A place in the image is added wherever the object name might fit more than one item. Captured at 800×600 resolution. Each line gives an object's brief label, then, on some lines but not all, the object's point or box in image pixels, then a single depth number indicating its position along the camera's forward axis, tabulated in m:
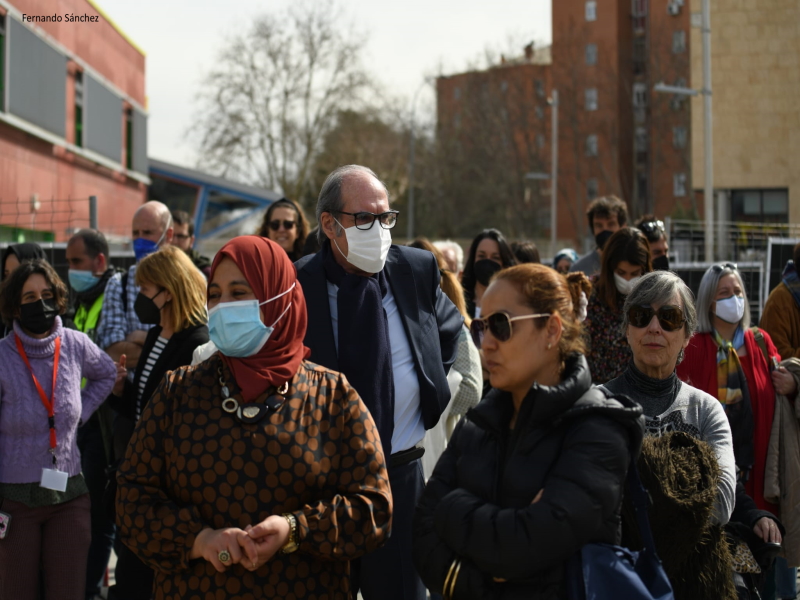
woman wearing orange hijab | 3.11
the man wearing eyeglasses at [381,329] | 3.95
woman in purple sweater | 5.21
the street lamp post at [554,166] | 42.38
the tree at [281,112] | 50.78
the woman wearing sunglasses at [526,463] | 2.79
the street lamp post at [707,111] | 21.09
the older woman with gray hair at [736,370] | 5.49
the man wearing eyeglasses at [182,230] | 8.82
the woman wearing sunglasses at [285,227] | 7.05
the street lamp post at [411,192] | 40.78
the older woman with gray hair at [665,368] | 3.94
